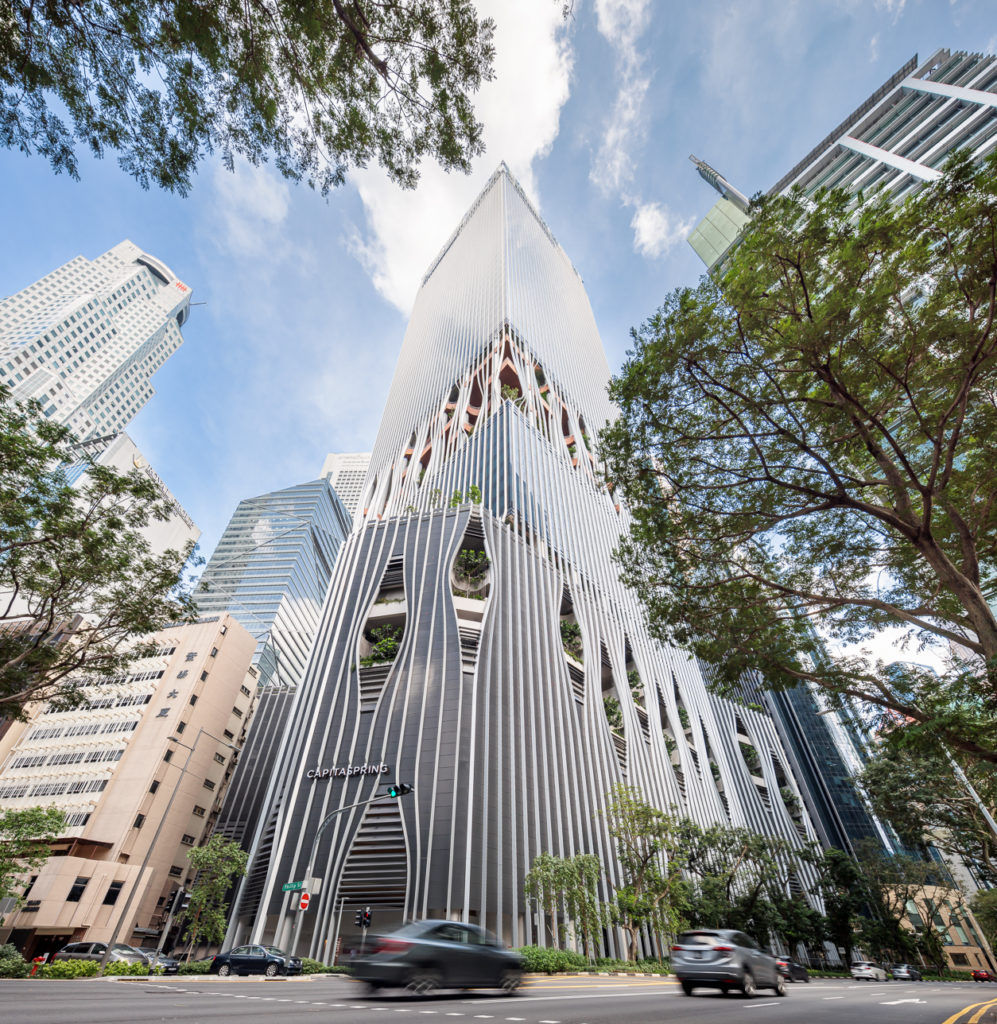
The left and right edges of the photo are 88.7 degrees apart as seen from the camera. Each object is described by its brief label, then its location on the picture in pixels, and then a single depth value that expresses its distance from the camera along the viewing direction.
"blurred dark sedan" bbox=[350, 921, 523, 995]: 7.67
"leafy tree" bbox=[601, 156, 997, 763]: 8.22
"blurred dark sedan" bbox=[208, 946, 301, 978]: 17.25
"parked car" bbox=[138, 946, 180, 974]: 20.27
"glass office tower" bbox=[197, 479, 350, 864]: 85.06
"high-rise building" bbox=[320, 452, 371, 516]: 153.99
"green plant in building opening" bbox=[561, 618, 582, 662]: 38.62
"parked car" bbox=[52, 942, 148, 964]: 22.70
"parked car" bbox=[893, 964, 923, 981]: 33.34
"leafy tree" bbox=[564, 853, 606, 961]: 22.16
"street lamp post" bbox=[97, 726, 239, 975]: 15.40
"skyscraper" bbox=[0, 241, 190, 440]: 102.12
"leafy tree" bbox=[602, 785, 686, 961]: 24.20
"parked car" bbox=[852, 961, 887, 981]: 29.62
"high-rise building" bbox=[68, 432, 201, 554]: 89.94
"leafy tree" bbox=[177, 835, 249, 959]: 32.66
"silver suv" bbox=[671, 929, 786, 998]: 10.17
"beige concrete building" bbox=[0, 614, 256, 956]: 35.31
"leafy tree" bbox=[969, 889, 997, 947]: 34.02
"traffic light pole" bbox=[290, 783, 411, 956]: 23.79
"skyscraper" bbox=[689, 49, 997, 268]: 42.34
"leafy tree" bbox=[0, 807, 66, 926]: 24.32
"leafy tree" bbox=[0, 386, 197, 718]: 13.46
